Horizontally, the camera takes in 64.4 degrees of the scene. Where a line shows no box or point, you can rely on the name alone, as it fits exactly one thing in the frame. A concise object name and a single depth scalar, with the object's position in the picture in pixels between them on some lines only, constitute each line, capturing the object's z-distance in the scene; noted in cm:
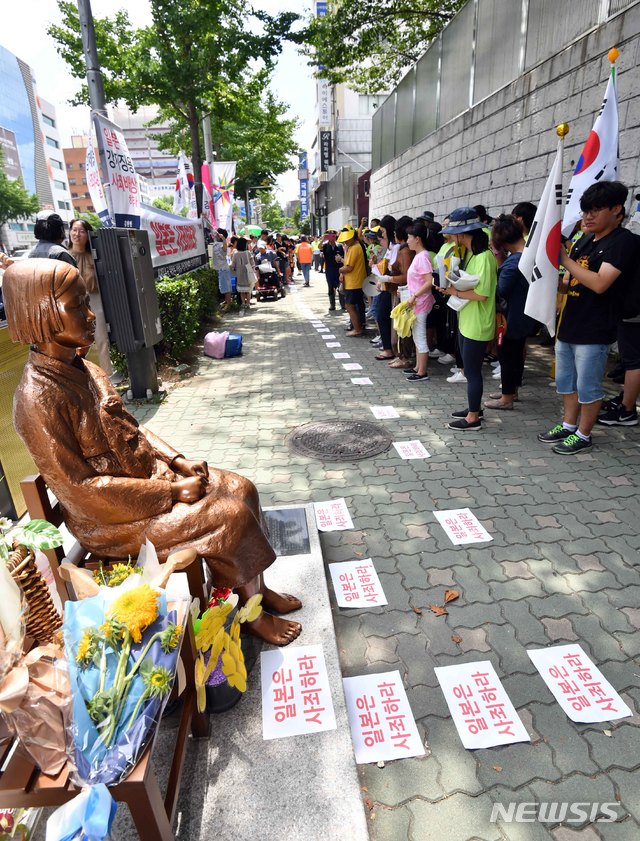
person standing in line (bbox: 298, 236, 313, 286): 1914
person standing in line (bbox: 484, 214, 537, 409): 504
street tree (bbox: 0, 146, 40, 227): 4750
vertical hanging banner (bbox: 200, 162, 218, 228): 1337
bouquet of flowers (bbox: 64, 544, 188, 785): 127
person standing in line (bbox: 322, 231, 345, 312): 1188
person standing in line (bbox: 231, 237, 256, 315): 1307
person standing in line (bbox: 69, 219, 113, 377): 559
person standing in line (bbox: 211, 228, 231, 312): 1208
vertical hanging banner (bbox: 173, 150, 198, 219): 1253
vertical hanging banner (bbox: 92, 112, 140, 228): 640
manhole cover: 471
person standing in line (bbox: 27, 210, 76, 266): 494
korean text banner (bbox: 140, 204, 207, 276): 826
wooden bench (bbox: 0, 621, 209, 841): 129
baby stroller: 1565
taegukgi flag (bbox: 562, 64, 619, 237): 448
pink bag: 857
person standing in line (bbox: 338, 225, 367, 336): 881
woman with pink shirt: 605
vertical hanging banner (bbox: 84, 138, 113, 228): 648
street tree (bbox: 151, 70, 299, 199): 1625
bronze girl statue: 183
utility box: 571
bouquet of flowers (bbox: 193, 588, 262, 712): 191
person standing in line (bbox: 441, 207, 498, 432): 449
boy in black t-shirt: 370
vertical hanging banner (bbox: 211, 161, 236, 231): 1512
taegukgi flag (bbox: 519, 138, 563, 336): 406
